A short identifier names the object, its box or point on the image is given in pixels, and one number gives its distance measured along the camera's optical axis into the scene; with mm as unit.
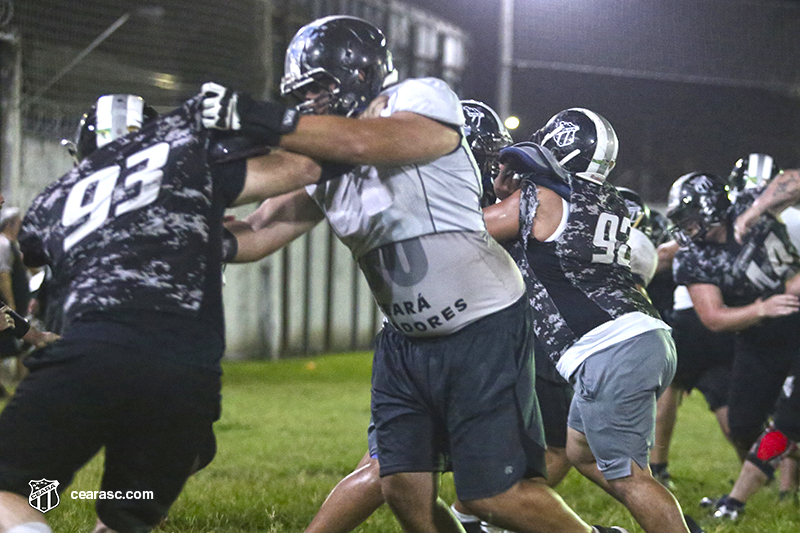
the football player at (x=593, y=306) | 8148
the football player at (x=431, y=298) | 6492
